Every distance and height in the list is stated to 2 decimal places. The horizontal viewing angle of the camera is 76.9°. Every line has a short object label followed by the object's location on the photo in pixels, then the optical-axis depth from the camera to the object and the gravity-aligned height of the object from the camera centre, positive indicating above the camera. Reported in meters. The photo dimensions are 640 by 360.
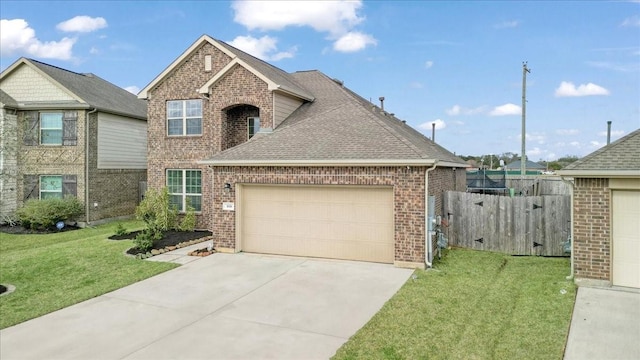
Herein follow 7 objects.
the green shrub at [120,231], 14.72 -1.94
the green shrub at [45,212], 16.83 -1.42
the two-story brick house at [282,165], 10.17 +0.36
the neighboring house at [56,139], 17.91 +1.76
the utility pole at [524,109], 24.61 +4.24
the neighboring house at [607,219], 8.05 -0.84
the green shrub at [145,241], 11.92 -1.90
